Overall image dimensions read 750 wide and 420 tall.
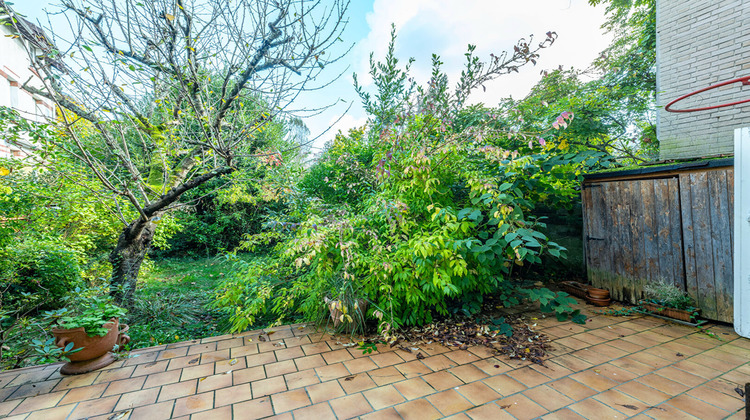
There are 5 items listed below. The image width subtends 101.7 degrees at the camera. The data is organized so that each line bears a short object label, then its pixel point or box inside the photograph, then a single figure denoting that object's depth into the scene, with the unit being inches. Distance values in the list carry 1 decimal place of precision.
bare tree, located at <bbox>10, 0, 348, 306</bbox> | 83.1
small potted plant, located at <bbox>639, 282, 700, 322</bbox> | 112.9
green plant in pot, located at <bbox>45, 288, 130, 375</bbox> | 83.7
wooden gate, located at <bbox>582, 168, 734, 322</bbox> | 109.3
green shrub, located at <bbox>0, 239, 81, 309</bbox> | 117.7
